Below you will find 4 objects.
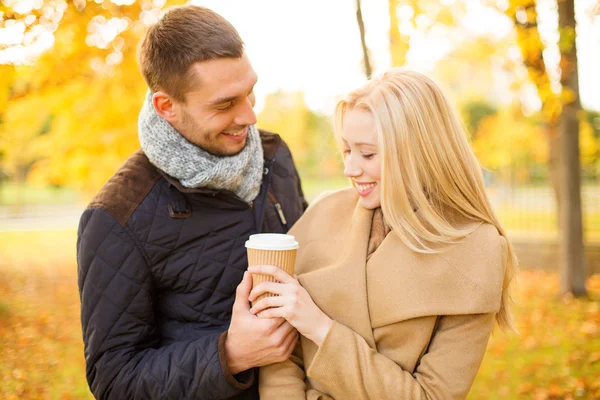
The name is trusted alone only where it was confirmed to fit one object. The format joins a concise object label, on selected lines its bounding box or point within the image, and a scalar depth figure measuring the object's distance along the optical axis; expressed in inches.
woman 78.2
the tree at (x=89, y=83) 210.5
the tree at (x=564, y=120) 239.0
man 84.4
